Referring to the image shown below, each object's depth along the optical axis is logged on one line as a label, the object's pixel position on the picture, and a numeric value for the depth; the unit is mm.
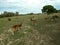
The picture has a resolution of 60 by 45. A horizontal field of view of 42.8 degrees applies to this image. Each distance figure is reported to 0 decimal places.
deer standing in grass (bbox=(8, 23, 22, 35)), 8237
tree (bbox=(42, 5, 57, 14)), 17882
